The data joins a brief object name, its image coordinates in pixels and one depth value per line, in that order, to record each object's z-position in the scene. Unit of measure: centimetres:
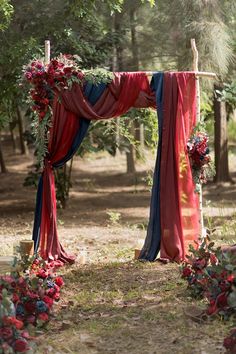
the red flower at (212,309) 498
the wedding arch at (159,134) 729
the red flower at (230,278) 475
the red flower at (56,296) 544
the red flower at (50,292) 533
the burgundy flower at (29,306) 490
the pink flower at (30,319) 485
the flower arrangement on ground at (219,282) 479
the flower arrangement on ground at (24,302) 409
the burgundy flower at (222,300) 493
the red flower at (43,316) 489
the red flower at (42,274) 550
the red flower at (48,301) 505
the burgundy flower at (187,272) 585
